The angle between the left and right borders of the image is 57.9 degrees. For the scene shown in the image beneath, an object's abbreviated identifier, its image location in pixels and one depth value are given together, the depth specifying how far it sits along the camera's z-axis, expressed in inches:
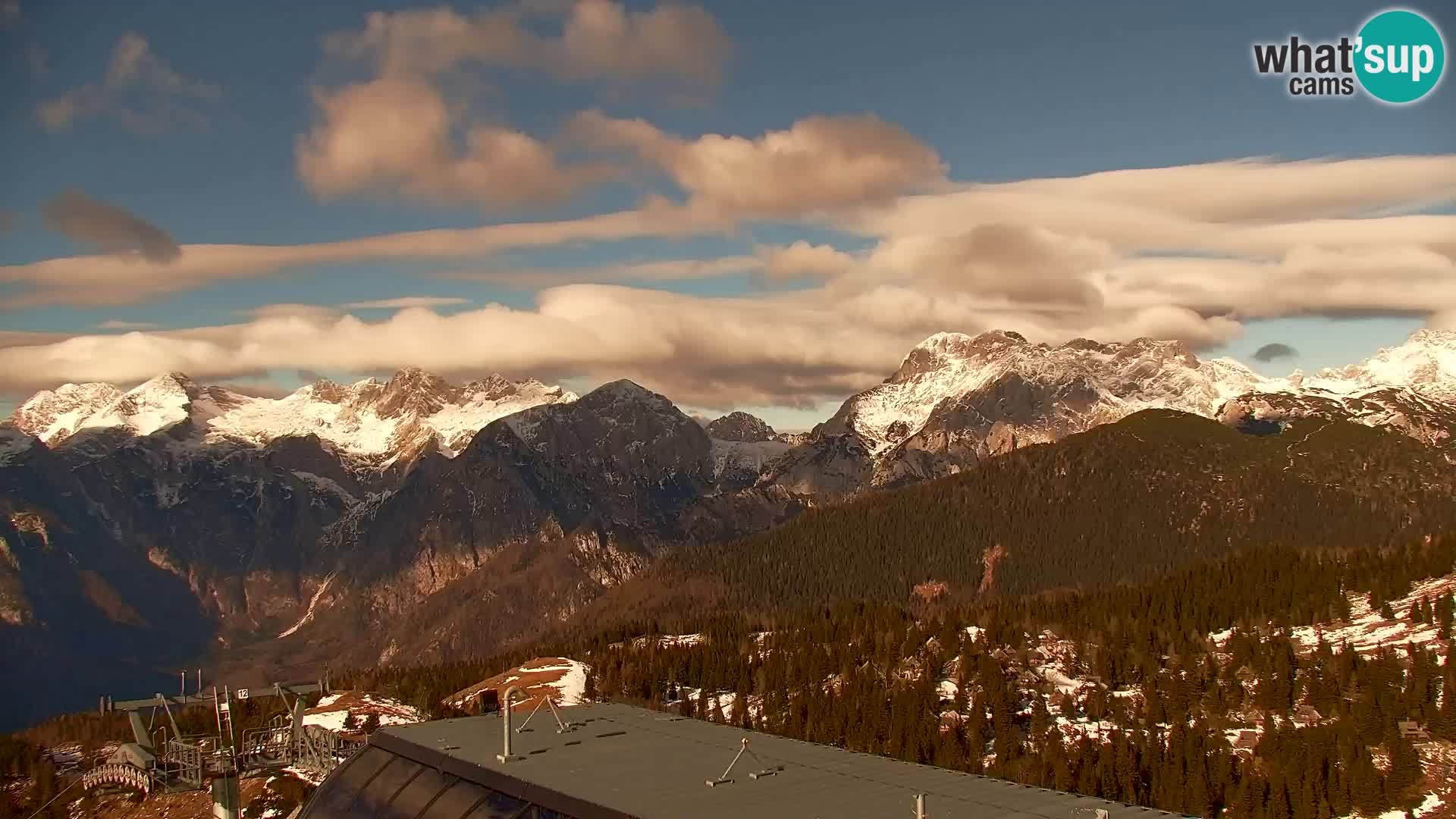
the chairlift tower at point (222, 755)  2935.5
